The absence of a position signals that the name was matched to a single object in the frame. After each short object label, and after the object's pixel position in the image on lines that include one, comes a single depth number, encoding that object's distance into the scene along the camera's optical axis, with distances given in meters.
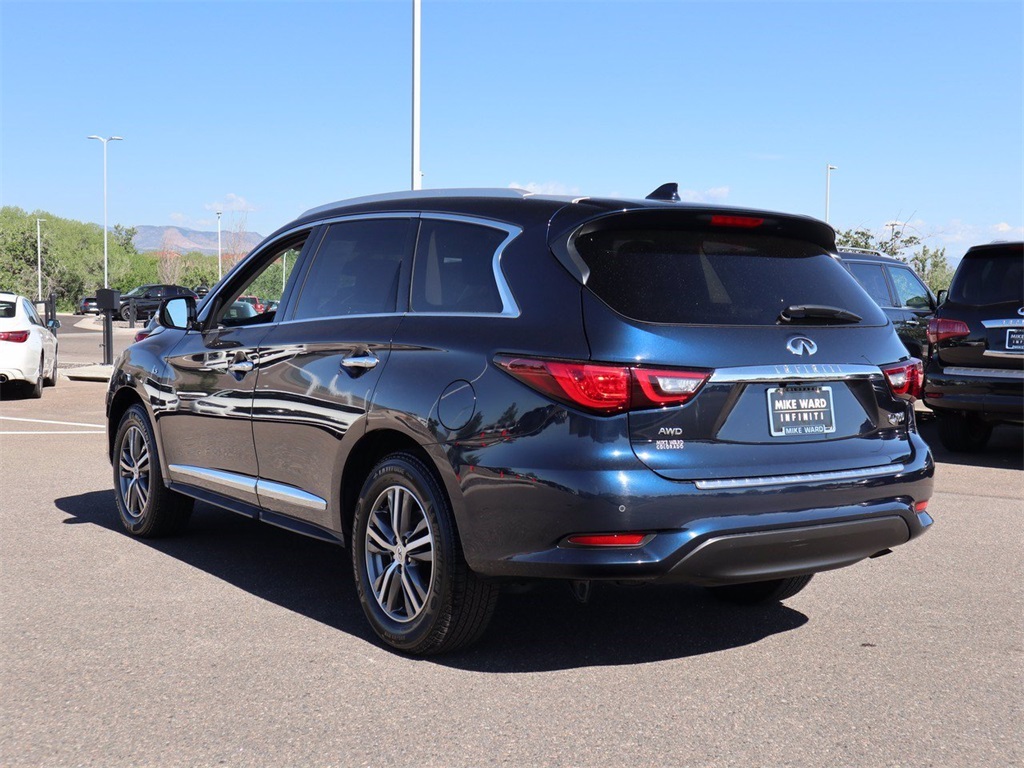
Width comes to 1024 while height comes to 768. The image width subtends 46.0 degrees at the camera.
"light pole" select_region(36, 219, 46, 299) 84.19
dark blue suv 4.13
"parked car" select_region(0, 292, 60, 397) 16.47
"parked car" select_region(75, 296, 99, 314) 62.47
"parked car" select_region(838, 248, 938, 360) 13.66
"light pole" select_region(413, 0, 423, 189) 18.75
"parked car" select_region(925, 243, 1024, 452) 10.32
